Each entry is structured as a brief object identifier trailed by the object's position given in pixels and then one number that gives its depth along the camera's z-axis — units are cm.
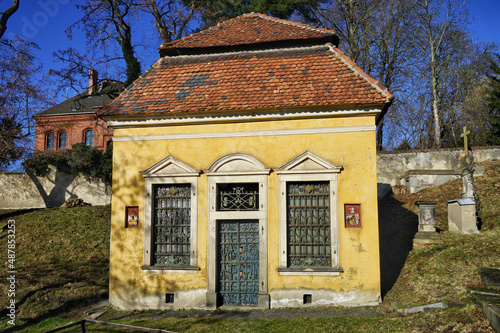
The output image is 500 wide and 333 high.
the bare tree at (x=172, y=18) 2164
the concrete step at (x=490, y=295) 631
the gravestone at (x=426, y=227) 1280
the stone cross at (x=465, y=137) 1495
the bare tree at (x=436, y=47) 2539
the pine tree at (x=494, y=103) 2373
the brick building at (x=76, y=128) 3281
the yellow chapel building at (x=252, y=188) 991
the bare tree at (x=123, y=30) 1980
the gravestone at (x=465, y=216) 1344
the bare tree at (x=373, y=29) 2488
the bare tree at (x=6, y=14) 1417
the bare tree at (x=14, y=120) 1614
